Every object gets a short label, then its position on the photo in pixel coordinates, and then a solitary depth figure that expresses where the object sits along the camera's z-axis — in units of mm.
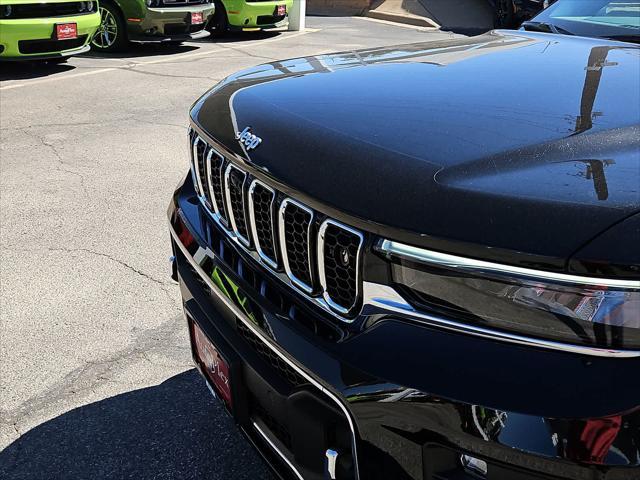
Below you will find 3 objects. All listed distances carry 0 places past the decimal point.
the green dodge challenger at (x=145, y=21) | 10172
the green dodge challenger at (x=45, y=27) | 8031
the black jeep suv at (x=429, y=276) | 1281
